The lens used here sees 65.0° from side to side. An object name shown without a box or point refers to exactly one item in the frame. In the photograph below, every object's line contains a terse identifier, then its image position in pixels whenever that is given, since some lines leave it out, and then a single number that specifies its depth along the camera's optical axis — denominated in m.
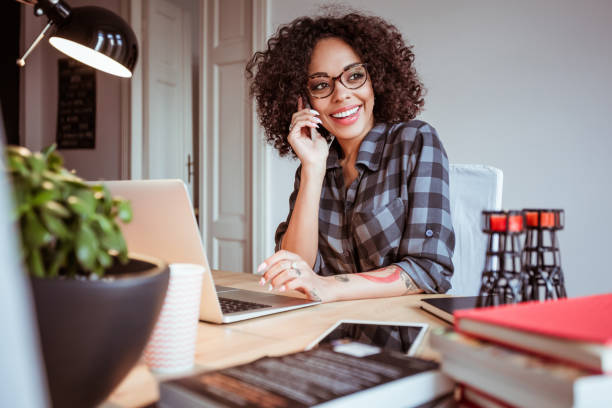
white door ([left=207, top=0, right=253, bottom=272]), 3.32
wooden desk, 0.51
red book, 0.34
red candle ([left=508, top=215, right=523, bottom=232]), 0.52
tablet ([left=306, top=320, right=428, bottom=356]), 0.63
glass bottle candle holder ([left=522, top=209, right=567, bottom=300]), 0.54
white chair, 1.43
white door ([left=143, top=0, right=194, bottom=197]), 3.80
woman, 1.18
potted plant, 0.36
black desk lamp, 1.19
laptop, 0.66
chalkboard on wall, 4.11
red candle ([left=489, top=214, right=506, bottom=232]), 0.52
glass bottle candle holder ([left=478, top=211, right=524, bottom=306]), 0.52
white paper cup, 0.53
